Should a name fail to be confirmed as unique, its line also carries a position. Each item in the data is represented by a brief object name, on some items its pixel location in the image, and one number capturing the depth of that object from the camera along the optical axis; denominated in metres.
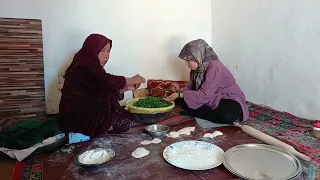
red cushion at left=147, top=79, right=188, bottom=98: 3.08
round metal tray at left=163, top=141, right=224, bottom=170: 1.52
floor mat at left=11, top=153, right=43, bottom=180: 1.49
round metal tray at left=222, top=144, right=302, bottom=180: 1.39
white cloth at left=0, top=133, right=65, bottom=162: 1.68
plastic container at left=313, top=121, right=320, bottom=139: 2.02
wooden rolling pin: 1.56
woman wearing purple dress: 2.40
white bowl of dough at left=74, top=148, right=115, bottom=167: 1.51
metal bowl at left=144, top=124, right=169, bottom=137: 1.98
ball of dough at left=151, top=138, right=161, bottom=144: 1.89
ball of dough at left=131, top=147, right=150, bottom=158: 1.68
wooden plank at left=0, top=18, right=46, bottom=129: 2.60
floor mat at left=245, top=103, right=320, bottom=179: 1.82
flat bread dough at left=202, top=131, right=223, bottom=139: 2.00
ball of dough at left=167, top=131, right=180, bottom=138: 2.00
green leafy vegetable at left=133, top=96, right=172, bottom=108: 2.31
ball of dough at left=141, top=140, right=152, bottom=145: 1.88
